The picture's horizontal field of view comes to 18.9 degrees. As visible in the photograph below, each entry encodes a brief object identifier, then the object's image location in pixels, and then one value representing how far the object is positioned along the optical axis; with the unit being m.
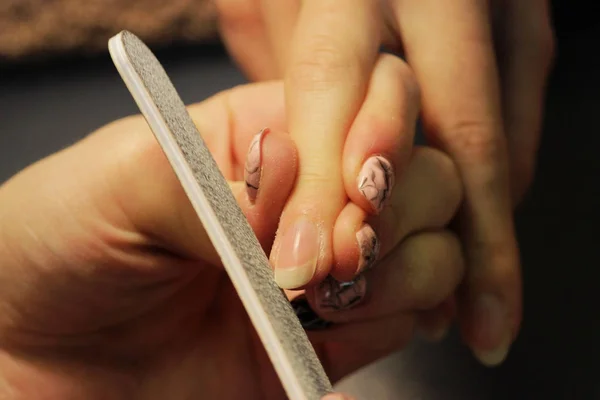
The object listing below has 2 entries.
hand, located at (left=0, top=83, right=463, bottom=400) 0.43
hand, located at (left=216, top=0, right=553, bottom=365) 0.42
